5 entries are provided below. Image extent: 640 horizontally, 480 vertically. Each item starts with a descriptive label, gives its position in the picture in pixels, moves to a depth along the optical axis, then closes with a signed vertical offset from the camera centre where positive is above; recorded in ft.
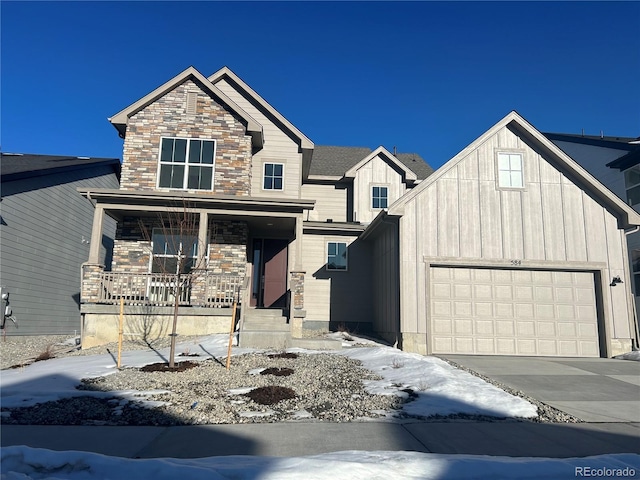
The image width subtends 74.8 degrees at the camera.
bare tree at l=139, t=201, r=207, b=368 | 37.68 +4.14
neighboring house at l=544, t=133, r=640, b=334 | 47.42 +17.10
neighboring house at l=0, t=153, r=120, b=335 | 40.19 +6.11
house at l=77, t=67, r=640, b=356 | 34.81 +4.95
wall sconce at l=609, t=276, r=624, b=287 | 35.27 +1.95
